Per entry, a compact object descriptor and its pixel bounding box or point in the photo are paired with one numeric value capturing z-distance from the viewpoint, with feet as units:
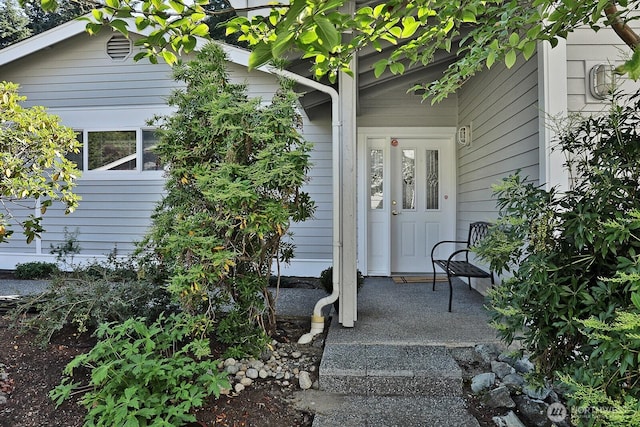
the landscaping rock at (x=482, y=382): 7.46
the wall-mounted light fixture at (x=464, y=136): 14.99
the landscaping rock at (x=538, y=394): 6.87
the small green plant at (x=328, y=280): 12.48
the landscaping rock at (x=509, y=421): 6.35
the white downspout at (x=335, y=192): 9.95
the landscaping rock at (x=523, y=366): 7.91
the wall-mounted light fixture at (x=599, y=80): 8.71
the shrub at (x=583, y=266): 3.72
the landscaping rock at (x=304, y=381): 7.66
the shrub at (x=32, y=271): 16.58
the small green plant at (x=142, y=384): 5.49
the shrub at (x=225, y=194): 7.68
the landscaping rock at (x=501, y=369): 7.83
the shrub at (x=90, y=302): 8.34
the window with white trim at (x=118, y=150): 17.29
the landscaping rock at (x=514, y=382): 7.33
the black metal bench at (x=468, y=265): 11.17
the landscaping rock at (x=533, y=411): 6.43
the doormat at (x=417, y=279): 15.38
